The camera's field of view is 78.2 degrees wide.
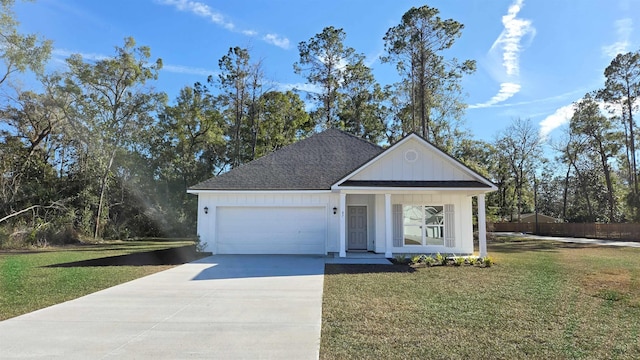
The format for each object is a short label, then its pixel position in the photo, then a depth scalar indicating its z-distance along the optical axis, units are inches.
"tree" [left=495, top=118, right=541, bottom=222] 1753.2
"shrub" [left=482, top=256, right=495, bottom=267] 475.8
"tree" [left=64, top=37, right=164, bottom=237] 1058.7
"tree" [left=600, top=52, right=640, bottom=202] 1323.8
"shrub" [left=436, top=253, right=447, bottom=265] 488.1
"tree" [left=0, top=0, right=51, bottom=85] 787.4
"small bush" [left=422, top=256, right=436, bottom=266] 482.4
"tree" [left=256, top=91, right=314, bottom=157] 1282.0
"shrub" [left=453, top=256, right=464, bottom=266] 478.7
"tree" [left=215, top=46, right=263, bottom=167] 1195.3
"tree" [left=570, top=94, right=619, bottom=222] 1450.5
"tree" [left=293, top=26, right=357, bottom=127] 1309.1
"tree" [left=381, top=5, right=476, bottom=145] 1043.5
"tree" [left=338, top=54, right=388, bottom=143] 1330.0
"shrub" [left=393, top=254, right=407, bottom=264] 494.2
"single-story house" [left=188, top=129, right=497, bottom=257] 596.4
